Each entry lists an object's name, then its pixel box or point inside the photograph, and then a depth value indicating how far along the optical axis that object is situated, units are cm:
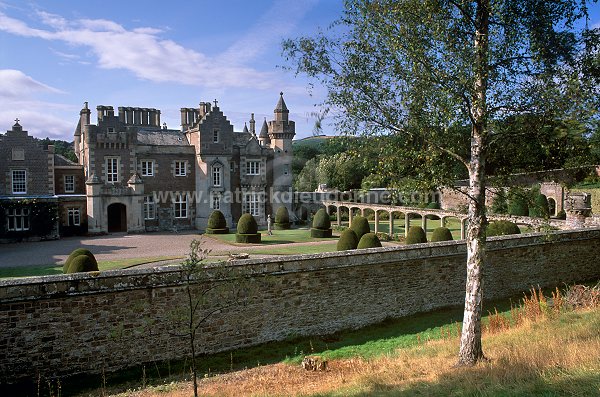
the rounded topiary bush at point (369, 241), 1858
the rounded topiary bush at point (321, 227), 2988
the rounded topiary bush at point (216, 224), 3139
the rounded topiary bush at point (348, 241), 2023
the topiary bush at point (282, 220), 3516
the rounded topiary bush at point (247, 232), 2711
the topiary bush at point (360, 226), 2481
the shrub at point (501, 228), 1911
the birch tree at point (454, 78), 731
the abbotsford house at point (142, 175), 2950
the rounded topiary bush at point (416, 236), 2150
